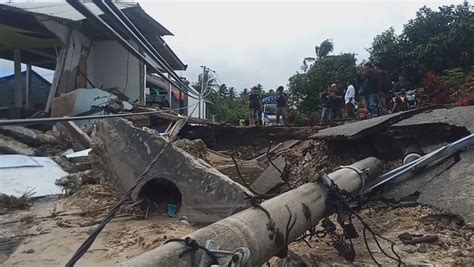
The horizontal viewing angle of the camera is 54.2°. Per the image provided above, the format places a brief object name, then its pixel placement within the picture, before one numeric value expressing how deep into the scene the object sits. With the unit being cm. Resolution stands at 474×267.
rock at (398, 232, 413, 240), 355
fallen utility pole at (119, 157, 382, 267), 199
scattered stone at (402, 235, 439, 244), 340
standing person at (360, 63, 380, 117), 1023
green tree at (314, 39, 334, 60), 3073
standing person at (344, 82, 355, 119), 1187
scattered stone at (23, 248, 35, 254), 432
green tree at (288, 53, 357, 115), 2197
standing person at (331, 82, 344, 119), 1131
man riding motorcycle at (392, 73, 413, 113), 1096
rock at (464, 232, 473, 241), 337
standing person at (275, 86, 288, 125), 1349
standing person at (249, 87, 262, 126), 1370
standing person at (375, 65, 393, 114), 1035
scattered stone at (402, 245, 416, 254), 334
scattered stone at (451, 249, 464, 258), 314
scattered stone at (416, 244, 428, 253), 331
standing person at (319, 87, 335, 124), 1135
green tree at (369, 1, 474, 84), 1714
